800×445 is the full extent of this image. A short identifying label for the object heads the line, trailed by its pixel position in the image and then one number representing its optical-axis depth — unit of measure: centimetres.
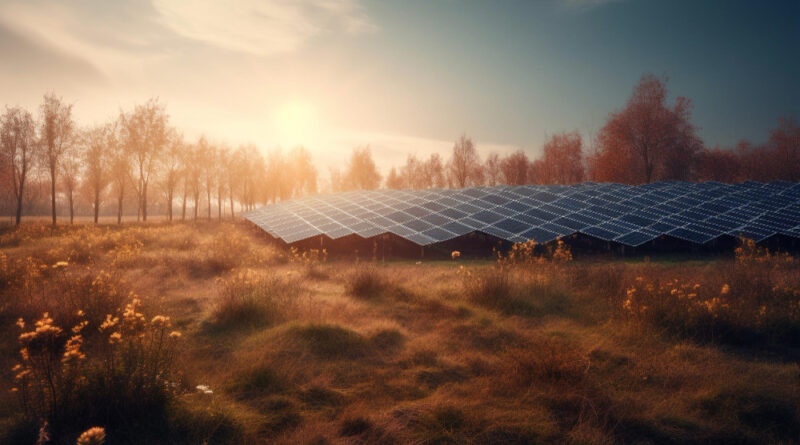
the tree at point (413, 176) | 7006
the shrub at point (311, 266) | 1440
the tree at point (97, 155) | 3681
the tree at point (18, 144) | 3067
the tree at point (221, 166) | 5438
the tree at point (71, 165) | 3341
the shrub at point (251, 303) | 875
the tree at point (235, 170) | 5654
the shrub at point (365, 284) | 1118
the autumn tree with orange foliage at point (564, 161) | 5500
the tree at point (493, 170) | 6300
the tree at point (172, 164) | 4212
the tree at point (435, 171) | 6788
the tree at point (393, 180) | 7525
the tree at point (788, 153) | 4318
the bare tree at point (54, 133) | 3131
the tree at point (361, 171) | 6812
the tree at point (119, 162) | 3772
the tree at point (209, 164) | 5138
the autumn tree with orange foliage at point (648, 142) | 4516
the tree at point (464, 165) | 5984
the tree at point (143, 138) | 3800
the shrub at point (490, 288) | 974
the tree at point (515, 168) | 6084
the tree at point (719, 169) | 4716
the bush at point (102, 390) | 436
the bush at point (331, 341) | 701
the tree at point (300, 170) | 7000
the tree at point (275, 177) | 6750
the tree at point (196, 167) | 4944
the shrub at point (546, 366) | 566
